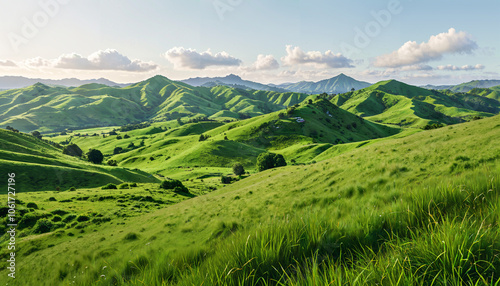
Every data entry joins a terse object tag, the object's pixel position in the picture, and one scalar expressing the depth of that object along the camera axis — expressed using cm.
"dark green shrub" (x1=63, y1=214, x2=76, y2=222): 2872
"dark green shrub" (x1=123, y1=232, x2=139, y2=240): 1860
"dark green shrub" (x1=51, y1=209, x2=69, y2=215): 3125
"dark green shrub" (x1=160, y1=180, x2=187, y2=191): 5878
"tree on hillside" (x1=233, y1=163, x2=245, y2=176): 10370
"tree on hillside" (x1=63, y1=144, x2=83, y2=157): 12950
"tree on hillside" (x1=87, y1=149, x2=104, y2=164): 12438
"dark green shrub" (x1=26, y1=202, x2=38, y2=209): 3247
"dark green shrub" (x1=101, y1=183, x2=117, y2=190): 5753
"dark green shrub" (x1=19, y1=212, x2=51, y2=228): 2740
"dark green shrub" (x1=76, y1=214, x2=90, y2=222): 2841
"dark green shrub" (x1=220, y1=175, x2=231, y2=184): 8714
